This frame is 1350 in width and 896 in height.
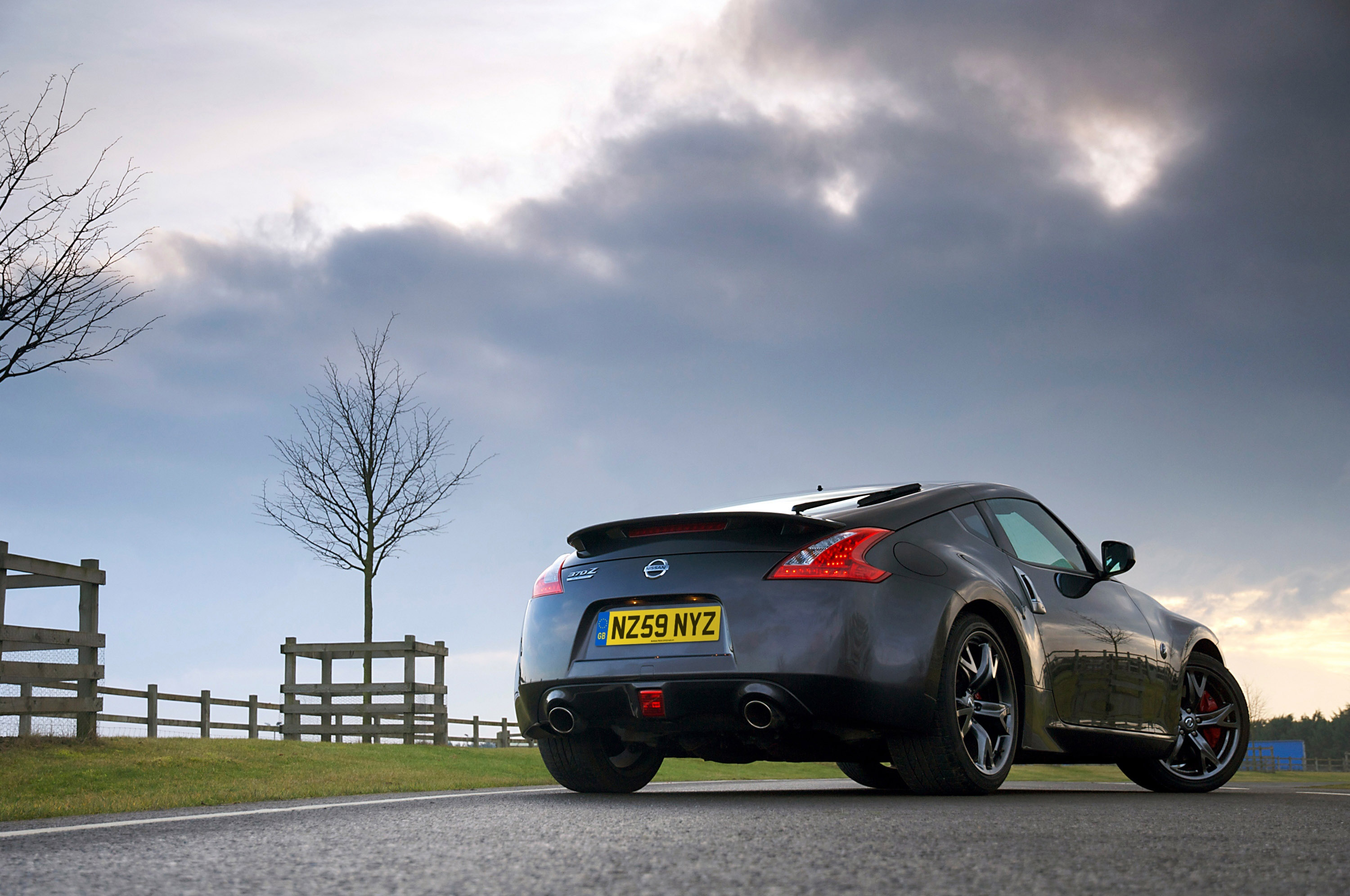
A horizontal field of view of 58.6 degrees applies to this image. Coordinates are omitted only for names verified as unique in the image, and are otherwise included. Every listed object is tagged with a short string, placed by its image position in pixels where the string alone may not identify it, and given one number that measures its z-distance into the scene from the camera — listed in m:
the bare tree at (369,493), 20.78
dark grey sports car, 4.59
